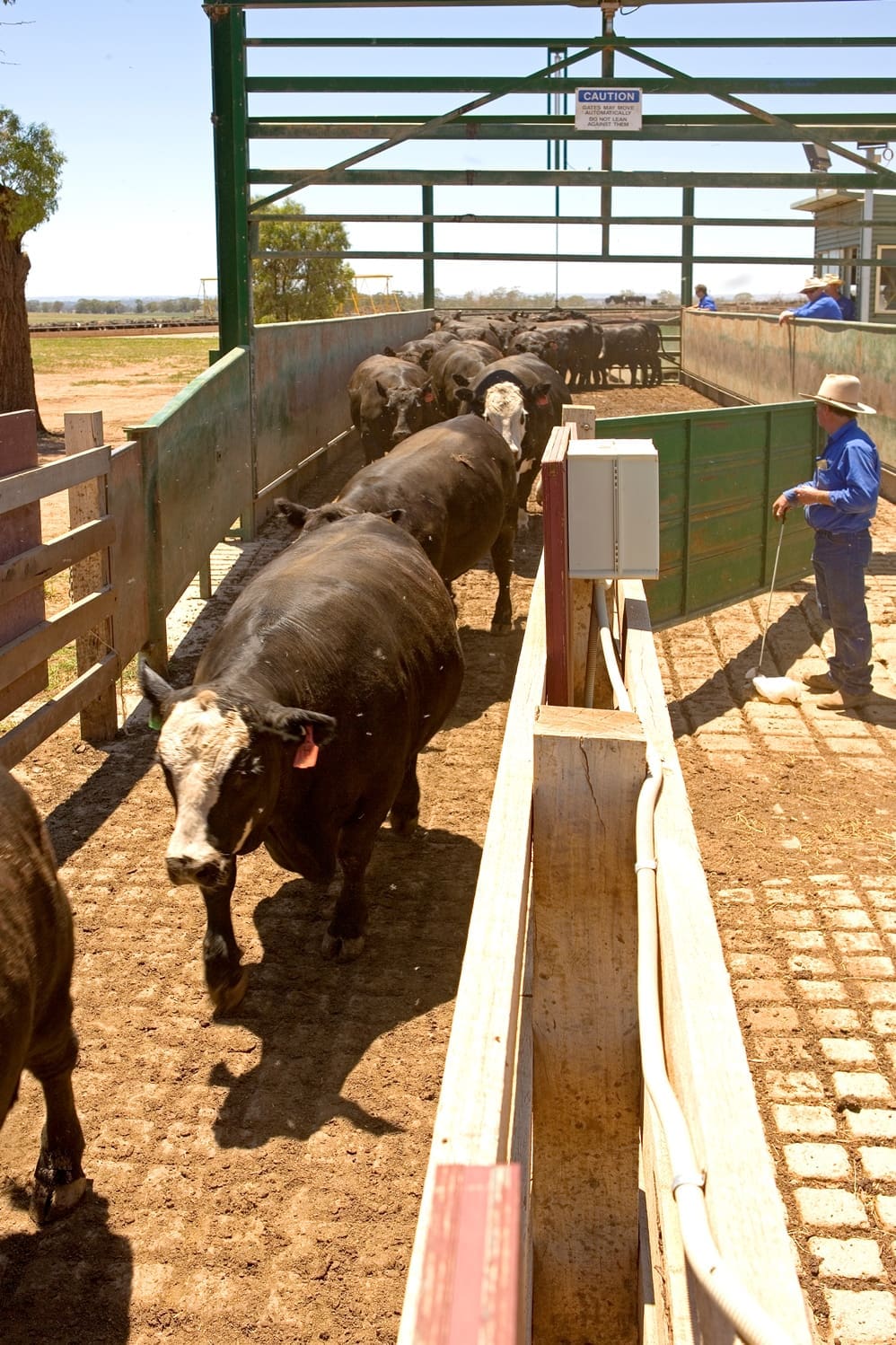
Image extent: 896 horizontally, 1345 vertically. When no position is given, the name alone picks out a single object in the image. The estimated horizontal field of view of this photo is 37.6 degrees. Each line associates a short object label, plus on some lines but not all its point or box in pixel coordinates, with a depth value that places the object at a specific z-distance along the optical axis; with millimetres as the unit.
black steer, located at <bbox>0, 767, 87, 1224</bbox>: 3240
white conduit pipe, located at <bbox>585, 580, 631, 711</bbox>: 3518
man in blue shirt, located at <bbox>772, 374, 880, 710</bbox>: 8094
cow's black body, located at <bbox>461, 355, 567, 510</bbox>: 13266
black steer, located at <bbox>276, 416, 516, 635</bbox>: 8445
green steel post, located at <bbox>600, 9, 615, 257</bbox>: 11921
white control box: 4469
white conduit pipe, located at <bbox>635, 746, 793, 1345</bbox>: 1293
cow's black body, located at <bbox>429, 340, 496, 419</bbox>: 16547
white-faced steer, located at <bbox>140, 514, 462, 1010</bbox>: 4359
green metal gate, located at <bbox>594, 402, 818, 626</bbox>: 8570
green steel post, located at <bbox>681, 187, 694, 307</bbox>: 26859
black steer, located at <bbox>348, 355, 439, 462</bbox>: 13969
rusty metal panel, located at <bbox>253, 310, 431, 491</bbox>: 13938
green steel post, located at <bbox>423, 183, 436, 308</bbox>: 25234
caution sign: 12039
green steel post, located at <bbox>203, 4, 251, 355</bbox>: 12352
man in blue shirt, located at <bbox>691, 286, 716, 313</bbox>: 29438
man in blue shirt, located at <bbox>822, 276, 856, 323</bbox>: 16234
